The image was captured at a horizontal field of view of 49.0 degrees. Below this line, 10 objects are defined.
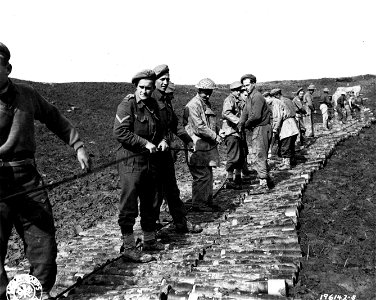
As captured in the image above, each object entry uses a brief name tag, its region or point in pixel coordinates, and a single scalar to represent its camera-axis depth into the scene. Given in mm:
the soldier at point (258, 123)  7594
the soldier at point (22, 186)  3348
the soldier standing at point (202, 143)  6590
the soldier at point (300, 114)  13057
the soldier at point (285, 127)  9773
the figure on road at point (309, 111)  14460
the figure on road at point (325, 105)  16547
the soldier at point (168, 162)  5355
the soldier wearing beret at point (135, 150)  4766
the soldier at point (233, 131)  8220
